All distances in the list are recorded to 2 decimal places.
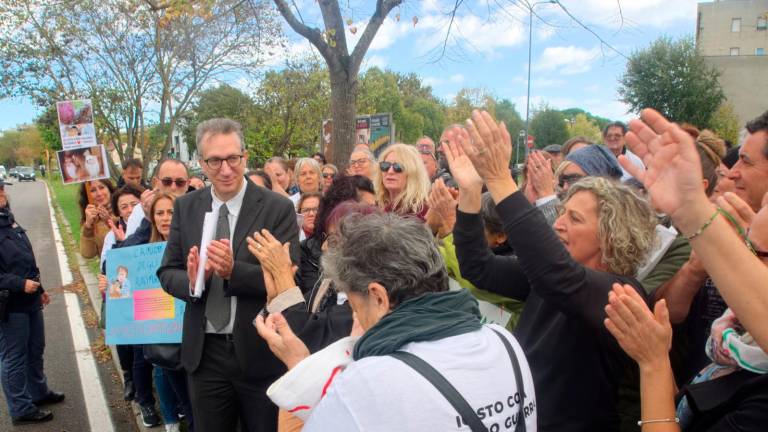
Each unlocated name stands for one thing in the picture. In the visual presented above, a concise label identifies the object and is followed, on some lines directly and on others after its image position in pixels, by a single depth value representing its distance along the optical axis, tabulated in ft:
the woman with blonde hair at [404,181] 13.08
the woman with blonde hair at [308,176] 18.49
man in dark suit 8.51
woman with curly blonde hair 5.64
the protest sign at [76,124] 21.35
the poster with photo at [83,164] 20.33
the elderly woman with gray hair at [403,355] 4.11
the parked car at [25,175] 199.00
